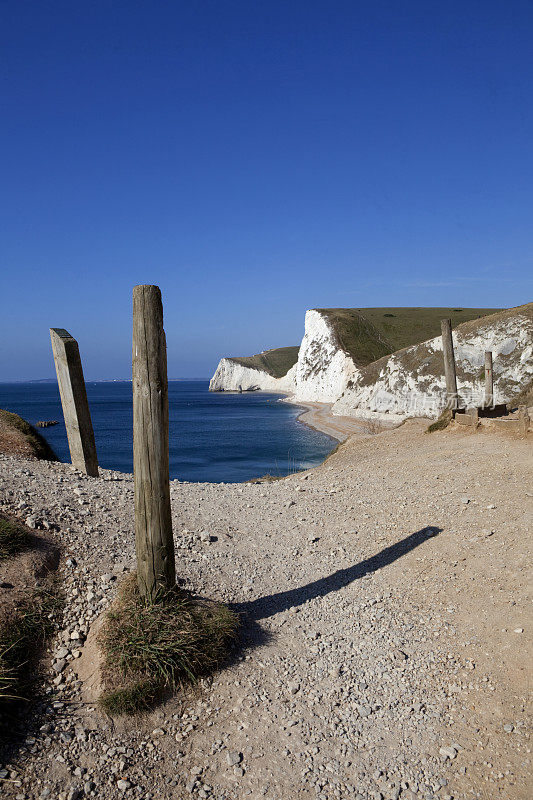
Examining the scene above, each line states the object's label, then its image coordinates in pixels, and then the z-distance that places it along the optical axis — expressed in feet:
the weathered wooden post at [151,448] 15.11
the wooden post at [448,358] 57.43
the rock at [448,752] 12.49
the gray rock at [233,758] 12.16
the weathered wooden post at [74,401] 32.60
